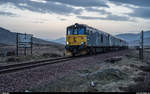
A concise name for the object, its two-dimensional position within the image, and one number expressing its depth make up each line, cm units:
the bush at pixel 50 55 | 2727
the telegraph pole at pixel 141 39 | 2117
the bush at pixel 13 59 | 1997
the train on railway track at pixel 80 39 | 2423
